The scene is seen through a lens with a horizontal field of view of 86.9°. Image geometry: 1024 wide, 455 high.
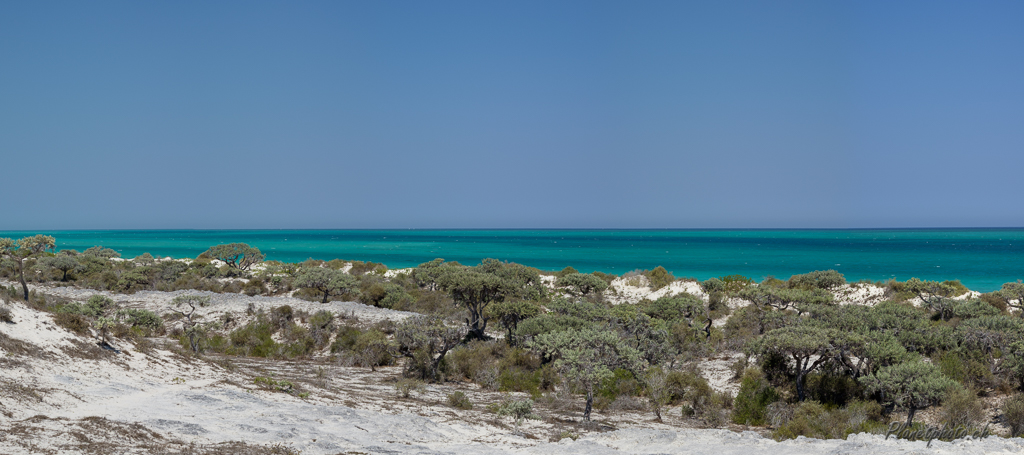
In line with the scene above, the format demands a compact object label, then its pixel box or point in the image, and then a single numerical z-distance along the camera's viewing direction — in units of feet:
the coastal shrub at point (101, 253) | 196.87
